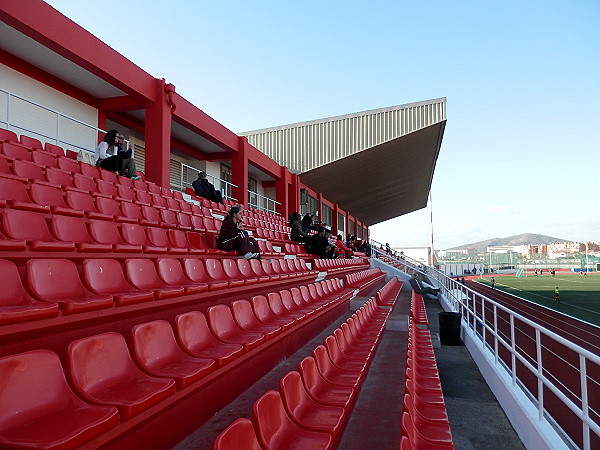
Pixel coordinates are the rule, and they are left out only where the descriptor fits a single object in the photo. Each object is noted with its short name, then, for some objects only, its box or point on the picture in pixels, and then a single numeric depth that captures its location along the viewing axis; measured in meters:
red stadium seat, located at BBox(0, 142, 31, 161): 3.56
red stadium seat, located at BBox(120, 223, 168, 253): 3.00
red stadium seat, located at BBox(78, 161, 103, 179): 4.19
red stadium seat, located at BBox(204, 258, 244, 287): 2.96
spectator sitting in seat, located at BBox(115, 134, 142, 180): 5.04
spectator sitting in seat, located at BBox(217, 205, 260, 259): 4.20
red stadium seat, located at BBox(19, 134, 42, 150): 4.30
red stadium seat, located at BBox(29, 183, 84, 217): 2.85
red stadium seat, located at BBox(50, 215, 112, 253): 2.44
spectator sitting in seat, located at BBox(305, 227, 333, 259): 7.84
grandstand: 1.21
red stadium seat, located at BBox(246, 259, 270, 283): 3.59
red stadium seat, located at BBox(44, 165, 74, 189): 3.51
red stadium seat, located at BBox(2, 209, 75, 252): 2.13
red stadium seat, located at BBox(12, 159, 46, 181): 3.29
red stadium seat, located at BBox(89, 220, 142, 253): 2.70
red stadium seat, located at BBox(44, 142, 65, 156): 4.66
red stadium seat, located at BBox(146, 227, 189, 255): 3.31
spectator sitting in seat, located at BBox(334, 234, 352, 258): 10.90
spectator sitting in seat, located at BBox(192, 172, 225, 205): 6.93
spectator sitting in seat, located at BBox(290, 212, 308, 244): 8.17
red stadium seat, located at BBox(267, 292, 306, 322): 2.80
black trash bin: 5.27
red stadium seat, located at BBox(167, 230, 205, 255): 3.57
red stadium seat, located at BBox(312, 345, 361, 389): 1.93
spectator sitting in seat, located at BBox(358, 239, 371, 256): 15.05
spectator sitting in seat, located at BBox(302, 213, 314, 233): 9.34
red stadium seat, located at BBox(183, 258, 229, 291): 2.64
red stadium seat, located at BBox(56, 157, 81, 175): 4.06
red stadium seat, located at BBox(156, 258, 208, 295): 2.37
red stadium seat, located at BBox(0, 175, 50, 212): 2.52
